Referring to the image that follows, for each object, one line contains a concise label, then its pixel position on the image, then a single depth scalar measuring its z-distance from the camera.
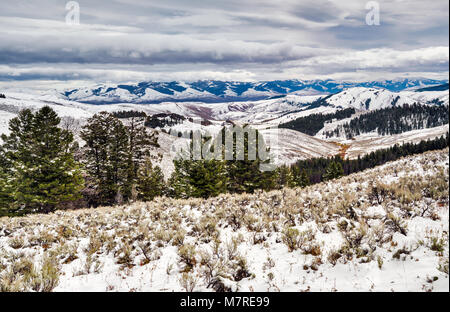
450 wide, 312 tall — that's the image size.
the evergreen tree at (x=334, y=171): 63.03
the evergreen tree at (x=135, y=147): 29.31
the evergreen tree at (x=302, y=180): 64.44
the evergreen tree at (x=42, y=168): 22.45
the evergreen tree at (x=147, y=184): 31.73
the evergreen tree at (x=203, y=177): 29.42
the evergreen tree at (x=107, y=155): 27.66
